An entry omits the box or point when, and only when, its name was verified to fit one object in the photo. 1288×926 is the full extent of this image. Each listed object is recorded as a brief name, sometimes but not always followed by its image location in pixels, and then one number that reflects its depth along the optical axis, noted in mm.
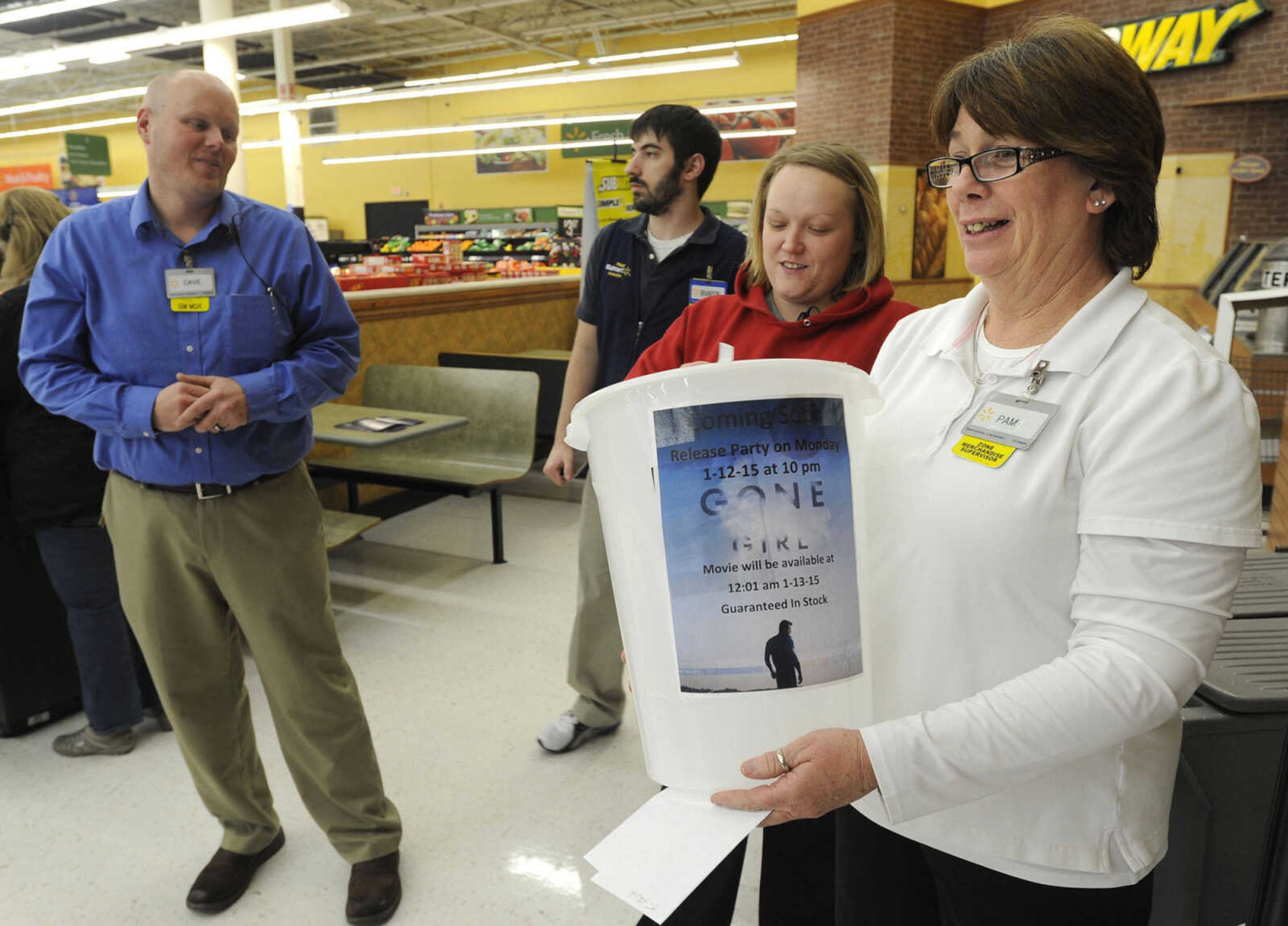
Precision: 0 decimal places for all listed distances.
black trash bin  1264
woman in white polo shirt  775
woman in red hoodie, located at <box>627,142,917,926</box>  1459
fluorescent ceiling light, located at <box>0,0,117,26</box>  8922
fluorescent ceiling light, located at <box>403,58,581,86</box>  16766
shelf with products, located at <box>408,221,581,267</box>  14023
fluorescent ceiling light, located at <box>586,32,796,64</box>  14445
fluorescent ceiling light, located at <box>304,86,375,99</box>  16516
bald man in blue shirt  1807
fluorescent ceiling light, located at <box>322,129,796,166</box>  17109
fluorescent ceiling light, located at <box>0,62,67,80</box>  10203
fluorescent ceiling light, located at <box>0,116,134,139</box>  17609
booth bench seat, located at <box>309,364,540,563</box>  4344
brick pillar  10867
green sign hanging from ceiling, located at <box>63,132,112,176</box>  15547
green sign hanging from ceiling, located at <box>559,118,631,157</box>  18047
